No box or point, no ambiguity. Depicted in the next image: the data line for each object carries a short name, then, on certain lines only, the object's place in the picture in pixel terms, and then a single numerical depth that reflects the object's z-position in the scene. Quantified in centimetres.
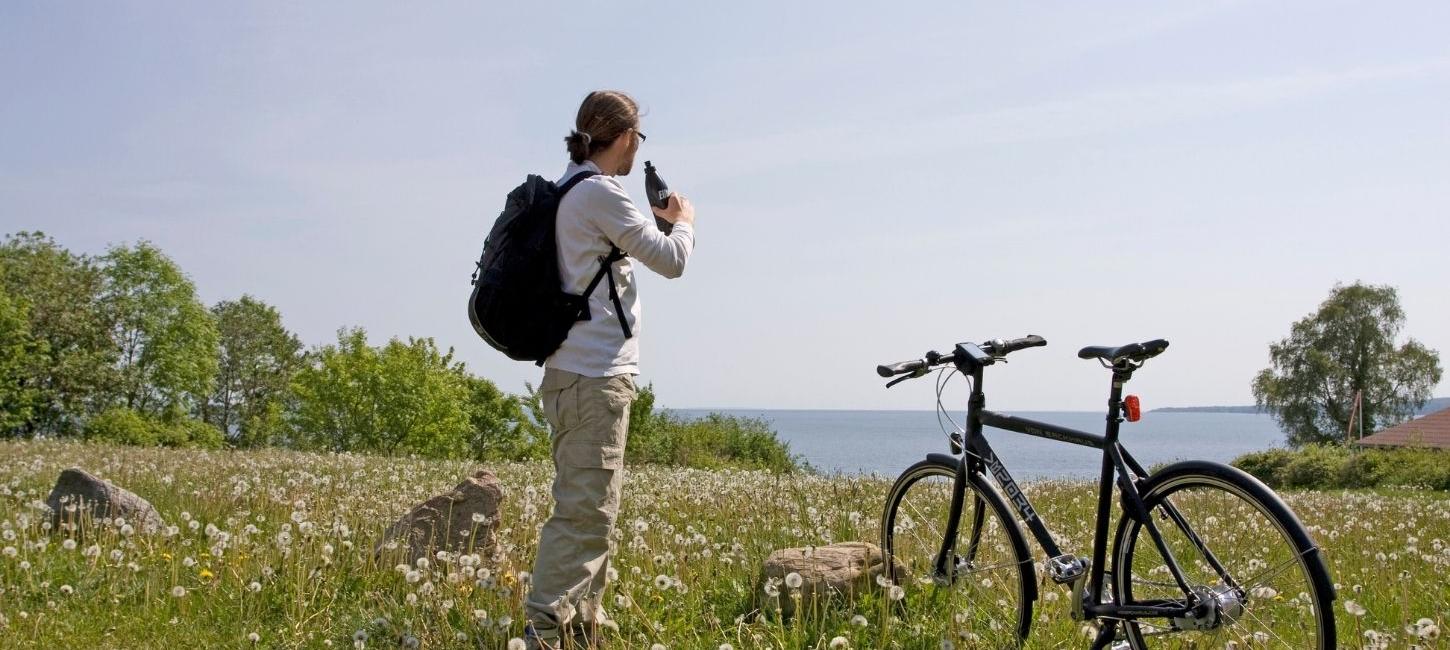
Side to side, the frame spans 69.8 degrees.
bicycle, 411
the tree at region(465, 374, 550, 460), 6062
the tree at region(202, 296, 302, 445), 7575
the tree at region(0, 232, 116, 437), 5538
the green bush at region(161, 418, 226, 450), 5914
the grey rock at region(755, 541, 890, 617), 572
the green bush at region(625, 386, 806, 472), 4734
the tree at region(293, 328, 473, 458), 4762
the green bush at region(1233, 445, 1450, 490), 3029
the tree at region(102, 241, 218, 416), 6128
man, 484
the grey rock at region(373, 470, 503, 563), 694
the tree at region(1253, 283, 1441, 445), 7856
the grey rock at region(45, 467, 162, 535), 812
